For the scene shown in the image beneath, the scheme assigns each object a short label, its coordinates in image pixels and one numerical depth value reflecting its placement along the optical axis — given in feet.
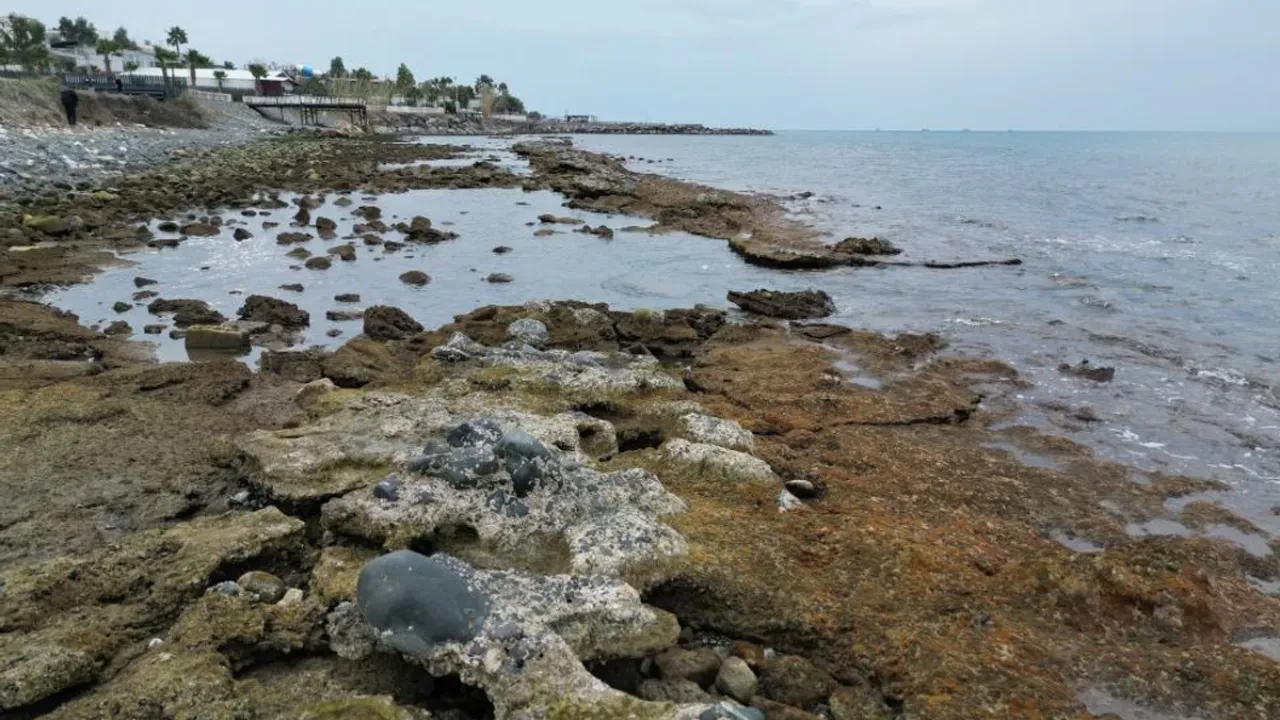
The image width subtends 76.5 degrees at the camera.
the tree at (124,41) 360.89
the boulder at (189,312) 43.14
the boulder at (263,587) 16.20
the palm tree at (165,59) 285.99
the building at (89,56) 314.35
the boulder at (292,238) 69.31
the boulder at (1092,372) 37.81
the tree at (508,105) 551.59
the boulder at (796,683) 15.05
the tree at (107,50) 298.76
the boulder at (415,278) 56.65
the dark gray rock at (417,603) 14.03
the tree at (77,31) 362.33
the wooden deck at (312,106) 278.26
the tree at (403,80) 454.81
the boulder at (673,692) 14.58
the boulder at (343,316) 45.88
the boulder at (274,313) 43.98
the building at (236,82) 314.35
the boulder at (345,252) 64.03
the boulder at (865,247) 73.36
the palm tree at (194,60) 312.81
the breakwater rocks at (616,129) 488.44
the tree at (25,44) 239.09
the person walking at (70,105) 158.92
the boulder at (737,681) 14.92
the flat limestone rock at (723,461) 22.90
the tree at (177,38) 342.85
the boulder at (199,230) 70.64
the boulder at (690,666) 15.25
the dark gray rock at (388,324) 41.39
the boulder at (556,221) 91.25
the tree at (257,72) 323.16
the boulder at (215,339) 39.02
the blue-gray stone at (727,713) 12.46
